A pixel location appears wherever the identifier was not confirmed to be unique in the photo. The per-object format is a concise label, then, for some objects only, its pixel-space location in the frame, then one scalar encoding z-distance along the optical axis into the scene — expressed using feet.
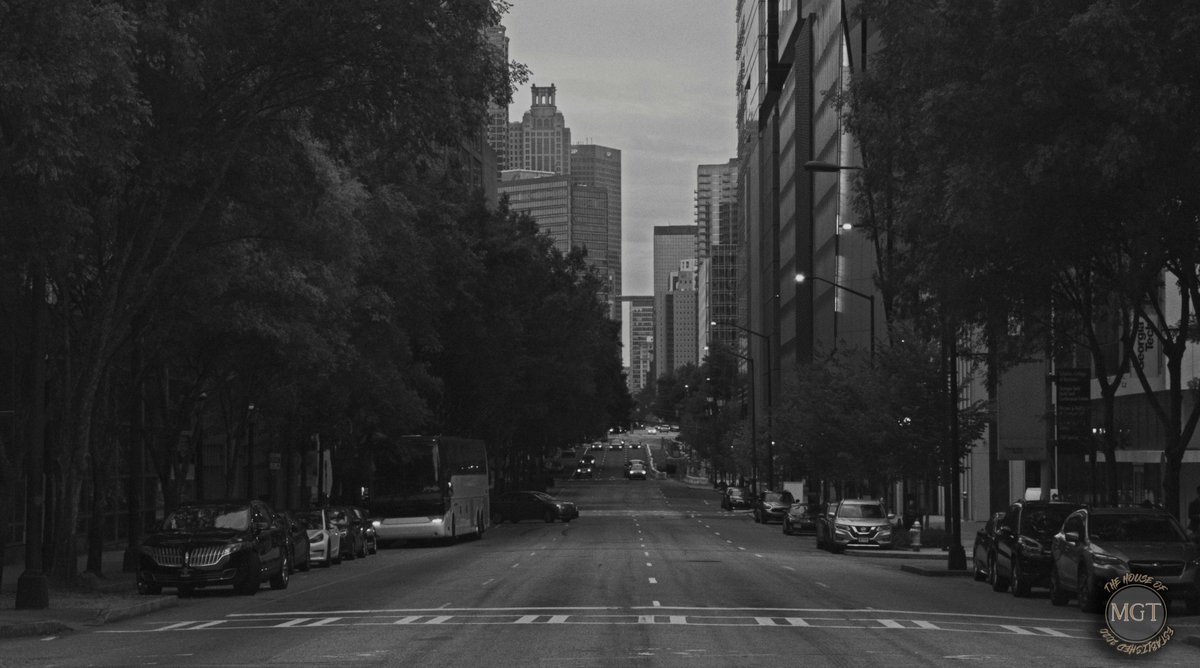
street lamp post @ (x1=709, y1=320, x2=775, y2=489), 294.00
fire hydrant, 169.51
